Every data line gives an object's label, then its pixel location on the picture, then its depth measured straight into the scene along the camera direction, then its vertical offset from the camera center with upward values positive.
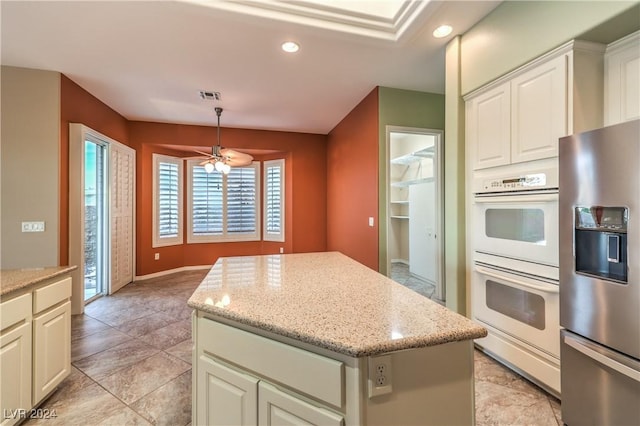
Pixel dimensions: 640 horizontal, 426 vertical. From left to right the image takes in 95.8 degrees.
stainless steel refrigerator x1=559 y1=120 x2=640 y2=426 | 1.31 -0.32
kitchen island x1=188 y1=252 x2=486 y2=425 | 0.92 -0.51
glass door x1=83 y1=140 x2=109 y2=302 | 3.89 -0.13
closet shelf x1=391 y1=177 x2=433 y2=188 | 4.32 +0.51
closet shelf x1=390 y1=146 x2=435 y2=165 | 4.31 +0.96
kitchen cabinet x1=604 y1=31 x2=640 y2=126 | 1.63 +0.78
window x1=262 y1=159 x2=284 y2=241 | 5.78 +0.28
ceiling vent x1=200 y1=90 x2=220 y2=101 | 3.66 +1.55
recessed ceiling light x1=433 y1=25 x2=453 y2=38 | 2.38 +1.53
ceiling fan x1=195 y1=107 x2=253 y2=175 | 3.96 +0.81
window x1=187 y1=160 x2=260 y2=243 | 5.64 +0.20
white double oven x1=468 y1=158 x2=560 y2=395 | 1.82 -0.38
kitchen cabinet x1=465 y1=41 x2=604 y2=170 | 1.73 +0.71
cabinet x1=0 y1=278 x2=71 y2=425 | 1.56 -0.78
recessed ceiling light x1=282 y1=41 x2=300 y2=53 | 2.56 +1.51
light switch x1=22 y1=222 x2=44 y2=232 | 3.02 -0.12
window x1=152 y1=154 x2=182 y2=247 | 5.12 +0.26
